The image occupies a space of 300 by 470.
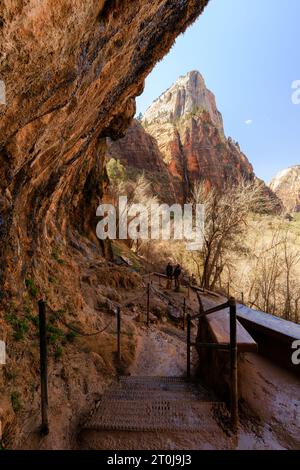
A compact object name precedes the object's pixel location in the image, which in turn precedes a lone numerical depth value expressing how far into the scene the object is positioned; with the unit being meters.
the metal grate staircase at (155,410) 2.75
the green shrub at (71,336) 5.12
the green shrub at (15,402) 2.97
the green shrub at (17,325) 4.02
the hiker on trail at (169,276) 15.66
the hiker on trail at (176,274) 15.26
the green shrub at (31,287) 5.33
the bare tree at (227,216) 16.23
